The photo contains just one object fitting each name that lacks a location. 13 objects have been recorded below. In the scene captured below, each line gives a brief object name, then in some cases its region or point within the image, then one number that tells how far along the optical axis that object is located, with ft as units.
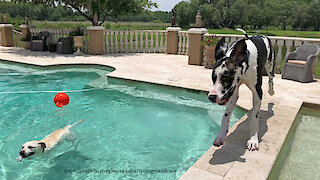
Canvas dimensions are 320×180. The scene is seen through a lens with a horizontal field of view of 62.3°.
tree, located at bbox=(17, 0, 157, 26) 40.68
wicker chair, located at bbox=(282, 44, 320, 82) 23.11
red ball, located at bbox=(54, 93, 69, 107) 18.39
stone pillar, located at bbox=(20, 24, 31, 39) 47.88
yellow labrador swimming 11.49
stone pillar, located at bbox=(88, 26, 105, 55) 40.27
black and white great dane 9.06
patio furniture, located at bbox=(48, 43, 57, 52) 42.32
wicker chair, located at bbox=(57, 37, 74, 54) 40.09
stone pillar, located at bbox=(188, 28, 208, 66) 31.27
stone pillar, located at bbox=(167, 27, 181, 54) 40.32
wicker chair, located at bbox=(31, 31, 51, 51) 43.24
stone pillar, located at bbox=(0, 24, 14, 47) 49.87
